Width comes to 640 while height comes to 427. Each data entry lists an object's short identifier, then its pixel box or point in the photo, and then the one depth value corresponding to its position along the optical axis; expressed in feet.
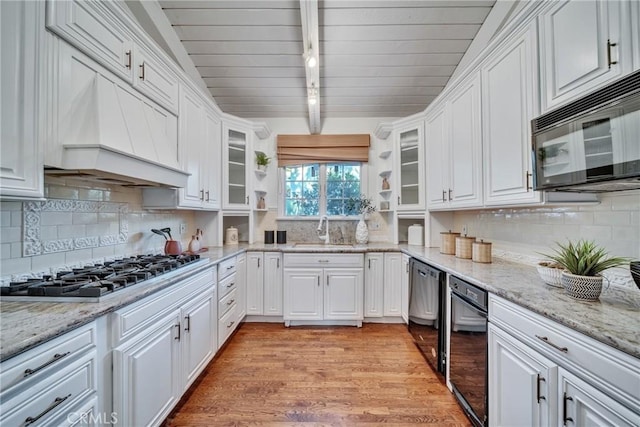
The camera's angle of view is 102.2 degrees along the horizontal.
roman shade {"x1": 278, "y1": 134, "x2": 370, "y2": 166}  12.06
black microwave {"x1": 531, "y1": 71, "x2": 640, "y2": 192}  3.02
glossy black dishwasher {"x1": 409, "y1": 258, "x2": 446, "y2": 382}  6.54
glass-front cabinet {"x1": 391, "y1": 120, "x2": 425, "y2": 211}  10.28
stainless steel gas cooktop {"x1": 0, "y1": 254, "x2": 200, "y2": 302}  3.72
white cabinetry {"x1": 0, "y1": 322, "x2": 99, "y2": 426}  2.50
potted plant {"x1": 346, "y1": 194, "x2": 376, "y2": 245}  11.14
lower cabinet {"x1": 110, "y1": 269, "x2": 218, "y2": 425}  3.85
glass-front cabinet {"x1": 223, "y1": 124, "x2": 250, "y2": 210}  10.42
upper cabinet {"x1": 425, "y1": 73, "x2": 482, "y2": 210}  6.97
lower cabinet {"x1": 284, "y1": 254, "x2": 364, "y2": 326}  9.64
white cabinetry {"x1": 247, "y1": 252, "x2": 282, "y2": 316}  9.86
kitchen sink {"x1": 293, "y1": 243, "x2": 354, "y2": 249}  10.17
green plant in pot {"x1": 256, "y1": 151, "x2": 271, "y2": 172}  11.52
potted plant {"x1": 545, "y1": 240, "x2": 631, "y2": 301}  3.66
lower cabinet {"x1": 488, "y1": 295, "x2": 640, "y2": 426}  2.61
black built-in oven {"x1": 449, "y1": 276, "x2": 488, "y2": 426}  4.82
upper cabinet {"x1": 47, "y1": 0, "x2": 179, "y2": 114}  4.19
